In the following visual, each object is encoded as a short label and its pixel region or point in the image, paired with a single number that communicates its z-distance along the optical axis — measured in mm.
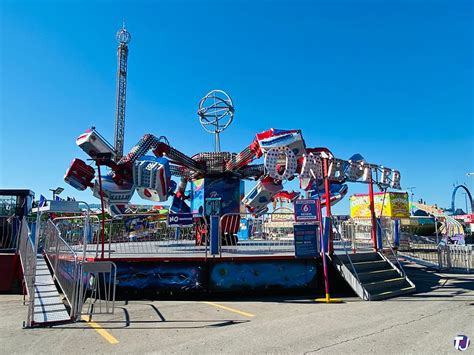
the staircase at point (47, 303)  7141
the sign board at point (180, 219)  11539
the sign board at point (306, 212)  10477
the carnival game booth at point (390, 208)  19969
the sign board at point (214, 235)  10312
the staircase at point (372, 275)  9906
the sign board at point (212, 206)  16781
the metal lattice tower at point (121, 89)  50375
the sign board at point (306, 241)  10625
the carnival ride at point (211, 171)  12234
